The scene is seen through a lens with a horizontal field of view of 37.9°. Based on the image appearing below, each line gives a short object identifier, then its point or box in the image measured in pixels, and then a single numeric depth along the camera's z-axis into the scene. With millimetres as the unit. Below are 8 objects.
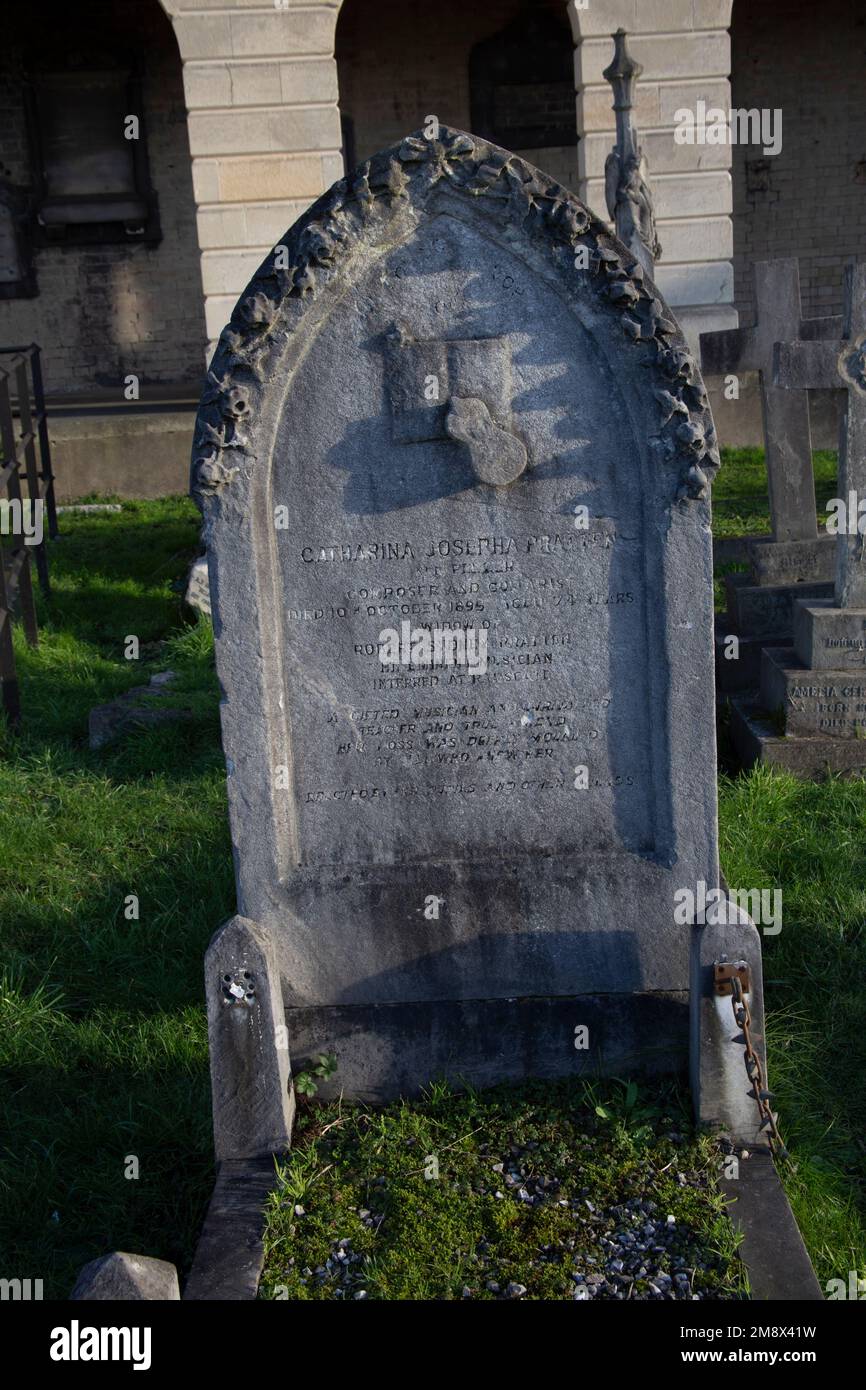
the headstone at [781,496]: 6117
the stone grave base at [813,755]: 5074
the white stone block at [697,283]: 10703
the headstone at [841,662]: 5078
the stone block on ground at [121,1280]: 2193
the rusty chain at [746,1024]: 2967
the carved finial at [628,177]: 8273
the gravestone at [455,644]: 2963
